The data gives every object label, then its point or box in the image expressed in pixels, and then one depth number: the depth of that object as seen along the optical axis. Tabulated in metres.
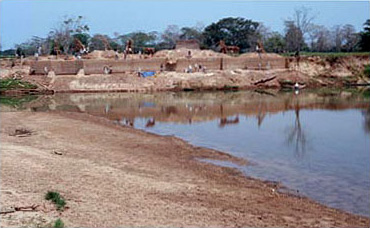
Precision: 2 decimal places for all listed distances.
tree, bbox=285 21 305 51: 69.00
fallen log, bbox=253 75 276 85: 46.26
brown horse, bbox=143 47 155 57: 58.16
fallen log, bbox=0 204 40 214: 7.51
